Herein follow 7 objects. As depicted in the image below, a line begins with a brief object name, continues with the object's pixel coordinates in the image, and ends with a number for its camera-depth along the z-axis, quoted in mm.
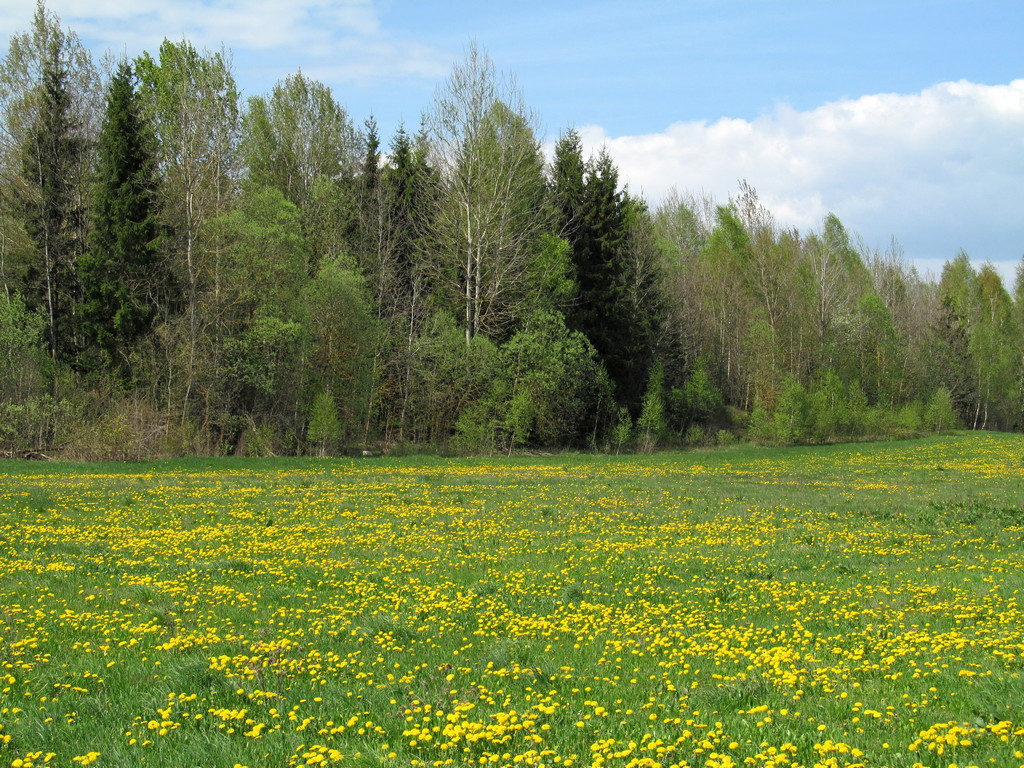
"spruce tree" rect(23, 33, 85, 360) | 40656
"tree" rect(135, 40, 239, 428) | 39531
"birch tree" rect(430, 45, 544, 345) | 49719
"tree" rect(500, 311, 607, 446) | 46406
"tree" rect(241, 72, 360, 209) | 52375
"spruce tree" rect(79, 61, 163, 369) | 39188
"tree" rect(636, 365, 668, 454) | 52844
